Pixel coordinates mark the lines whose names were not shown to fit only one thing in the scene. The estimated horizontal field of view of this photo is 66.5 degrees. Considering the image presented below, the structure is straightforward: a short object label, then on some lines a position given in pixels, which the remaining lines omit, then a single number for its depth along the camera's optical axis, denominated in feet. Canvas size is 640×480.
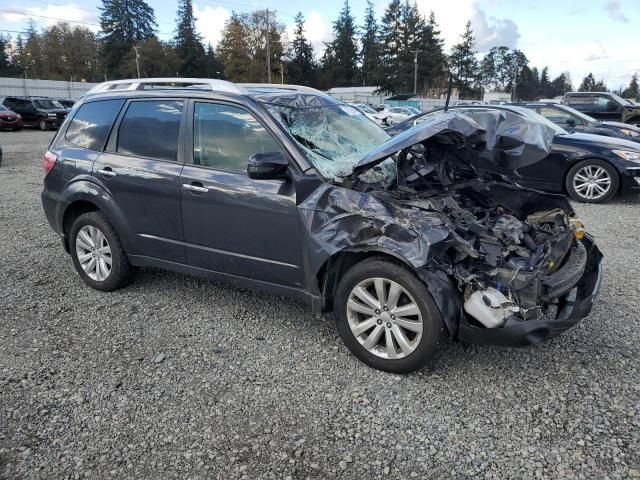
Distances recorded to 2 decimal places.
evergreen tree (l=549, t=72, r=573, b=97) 382.03
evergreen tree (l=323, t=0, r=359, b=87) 301.08
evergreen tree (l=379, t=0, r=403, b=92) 271.28
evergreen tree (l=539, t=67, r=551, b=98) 373.36
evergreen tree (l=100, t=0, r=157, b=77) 266.98
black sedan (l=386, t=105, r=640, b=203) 25.63
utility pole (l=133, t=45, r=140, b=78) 221.87
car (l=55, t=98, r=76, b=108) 92.43
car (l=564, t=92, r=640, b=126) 54.13
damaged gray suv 9.93
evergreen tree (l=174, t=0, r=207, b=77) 268.00
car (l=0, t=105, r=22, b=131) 76.02
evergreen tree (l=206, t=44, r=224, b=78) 280.31
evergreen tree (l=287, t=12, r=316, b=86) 293.23
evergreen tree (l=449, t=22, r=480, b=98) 283.85
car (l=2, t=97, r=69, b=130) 83.66
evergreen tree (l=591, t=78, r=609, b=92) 362.94
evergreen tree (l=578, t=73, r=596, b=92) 387.24
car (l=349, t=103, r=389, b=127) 93.10
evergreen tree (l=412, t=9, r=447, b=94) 269.03
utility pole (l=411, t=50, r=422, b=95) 253.61
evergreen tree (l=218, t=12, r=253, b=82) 257.75
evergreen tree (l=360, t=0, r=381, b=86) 277.85
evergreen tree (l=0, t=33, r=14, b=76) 241.96
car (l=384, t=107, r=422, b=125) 97.59
